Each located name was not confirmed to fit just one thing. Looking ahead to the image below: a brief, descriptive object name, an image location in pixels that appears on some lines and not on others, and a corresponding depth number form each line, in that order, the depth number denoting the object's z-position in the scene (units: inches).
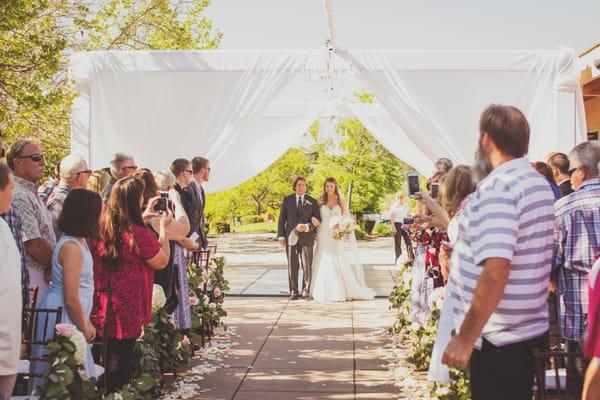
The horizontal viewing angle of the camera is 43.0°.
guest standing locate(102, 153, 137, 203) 274.5
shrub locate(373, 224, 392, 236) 1163.9
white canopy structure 336.2
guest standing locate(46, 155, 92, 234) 220.1
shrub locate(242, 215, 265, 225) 1467.8
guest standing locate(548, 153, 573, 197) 266.4
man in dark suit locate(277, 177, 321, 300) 441.4
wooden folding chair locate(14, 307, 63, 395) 147.7
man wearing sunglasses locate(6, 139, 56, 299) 177.0
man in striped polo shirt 106.5
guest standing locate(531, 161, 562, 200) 232.4
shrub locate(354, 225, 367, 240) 1037.6
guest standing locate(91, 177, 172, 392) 180.9
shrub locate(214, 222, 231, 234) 1255.2
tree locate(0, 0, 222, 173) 326.6
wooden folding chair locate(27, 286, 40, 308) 156.5
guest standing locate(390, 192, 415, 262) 627.8
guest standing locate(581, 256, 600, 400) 108.7
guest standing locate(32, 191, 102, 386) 157.2
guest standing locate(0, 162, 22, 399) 123.9
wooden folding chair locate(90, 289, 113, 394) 173.0
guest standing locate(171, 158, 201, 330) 250.1
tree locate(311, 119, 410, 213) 1009.5
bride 438.6
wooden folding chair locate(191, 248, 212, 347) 297.9
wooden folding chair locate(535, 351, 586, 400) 107.7
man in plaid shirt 167.6
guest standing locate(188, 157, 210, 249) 320.2
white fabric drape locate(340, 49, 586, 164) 336.5
